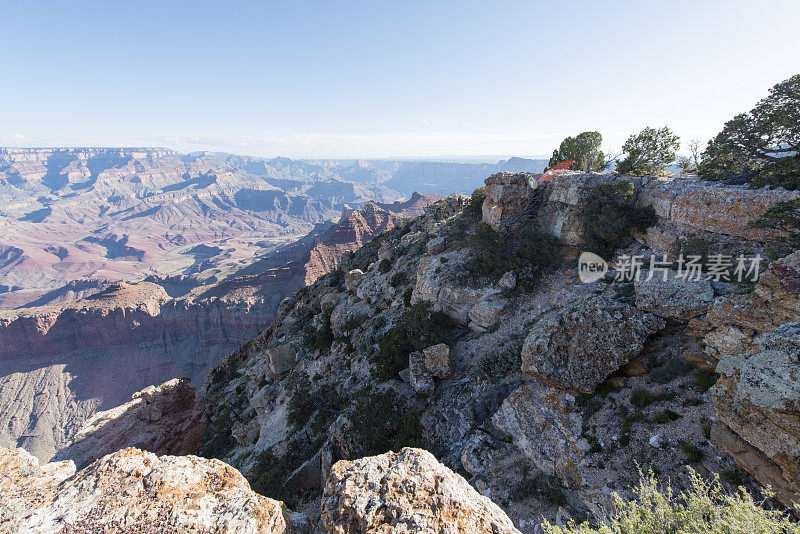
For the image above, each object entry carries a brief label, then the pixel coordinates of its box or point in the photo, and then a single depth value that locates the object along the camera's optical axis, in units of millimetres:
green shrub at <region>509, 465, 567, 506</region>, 9492
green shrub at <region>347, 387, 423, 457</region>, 14422
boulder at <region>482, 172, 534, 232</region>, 23672
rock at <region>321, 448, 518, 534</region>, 5703
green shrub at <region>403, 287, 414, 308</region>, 25367
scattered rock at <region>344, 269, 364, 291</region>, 34512
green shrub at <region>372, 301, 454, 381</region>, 19188
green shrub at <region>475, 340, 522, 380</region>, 13734
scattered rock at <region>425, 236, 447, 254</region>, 27080
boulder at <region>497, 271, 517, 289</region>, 19281
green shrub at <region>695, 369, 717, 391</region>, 9319
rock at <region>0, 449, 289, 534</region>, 5598
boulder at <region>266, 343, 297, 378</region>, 27891
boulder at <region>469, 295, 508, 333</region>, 18312
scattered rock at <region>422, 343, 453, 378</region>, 16391
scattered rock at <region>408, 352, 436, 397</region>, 16109
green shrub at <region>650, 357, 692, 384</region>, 10094
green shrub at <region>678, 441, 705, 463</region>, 8102
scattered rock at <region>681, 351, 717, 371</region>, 9617
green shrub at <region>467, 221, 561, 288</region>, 19781
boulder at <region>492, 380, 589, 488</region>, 9945
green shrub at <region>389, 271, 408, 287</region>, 28422
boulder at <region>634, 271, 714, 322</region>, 11016
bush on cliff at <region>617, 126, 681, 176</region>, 22141
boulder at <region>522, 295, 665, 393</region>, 11055
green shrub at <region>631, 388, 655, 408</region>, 9820
